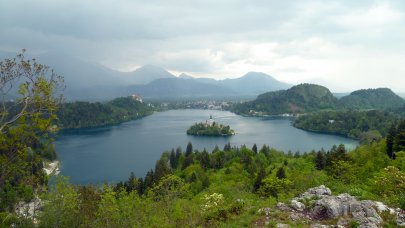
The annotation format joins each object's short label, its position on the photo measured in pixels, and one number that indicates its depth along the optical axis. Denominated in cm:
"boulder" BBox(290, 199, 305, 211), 1105
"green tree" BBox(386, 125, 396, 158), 2844
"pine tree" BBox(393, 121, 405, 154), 2565
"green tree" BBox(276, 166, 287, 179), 2506
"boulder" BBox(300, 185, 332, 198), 1218
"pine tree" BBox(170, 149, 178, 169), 5160
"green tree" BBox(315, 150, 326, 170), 3203
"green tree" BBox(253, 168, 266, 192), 2357
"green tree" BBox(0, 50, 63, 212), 715
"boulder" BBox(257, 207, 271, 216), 1079
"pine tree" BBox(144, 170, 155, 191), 3321
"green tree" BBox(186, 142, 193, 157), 5423
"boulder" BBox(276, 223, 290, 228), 950
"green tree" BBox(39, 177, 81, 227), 1023
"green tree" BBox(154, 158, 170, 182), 3360
